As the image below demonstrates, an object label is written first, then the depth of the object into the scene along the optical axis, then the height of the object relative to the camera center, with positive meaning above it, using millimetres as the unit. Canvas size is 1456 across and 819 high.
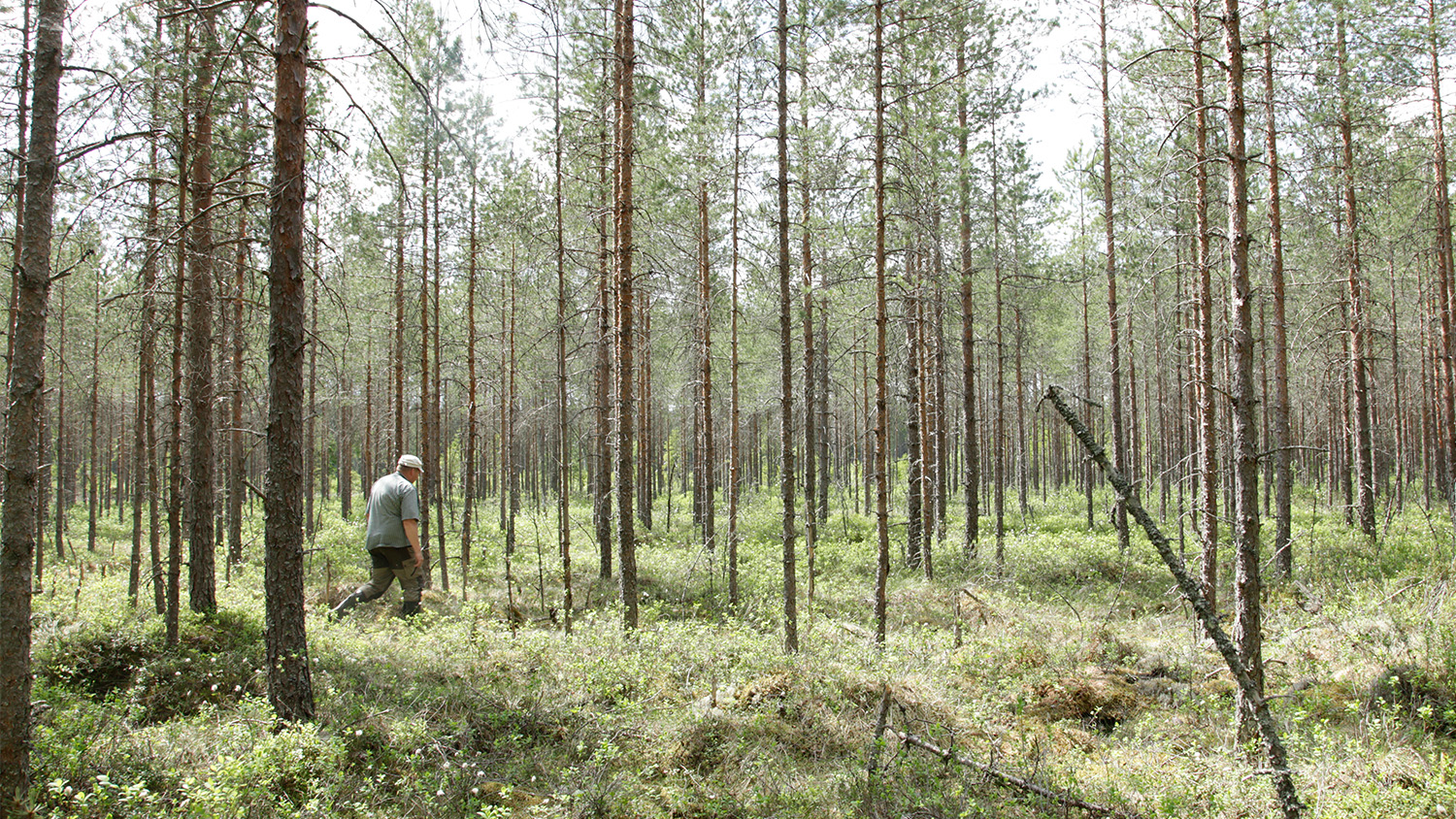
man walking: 8586 -1323
